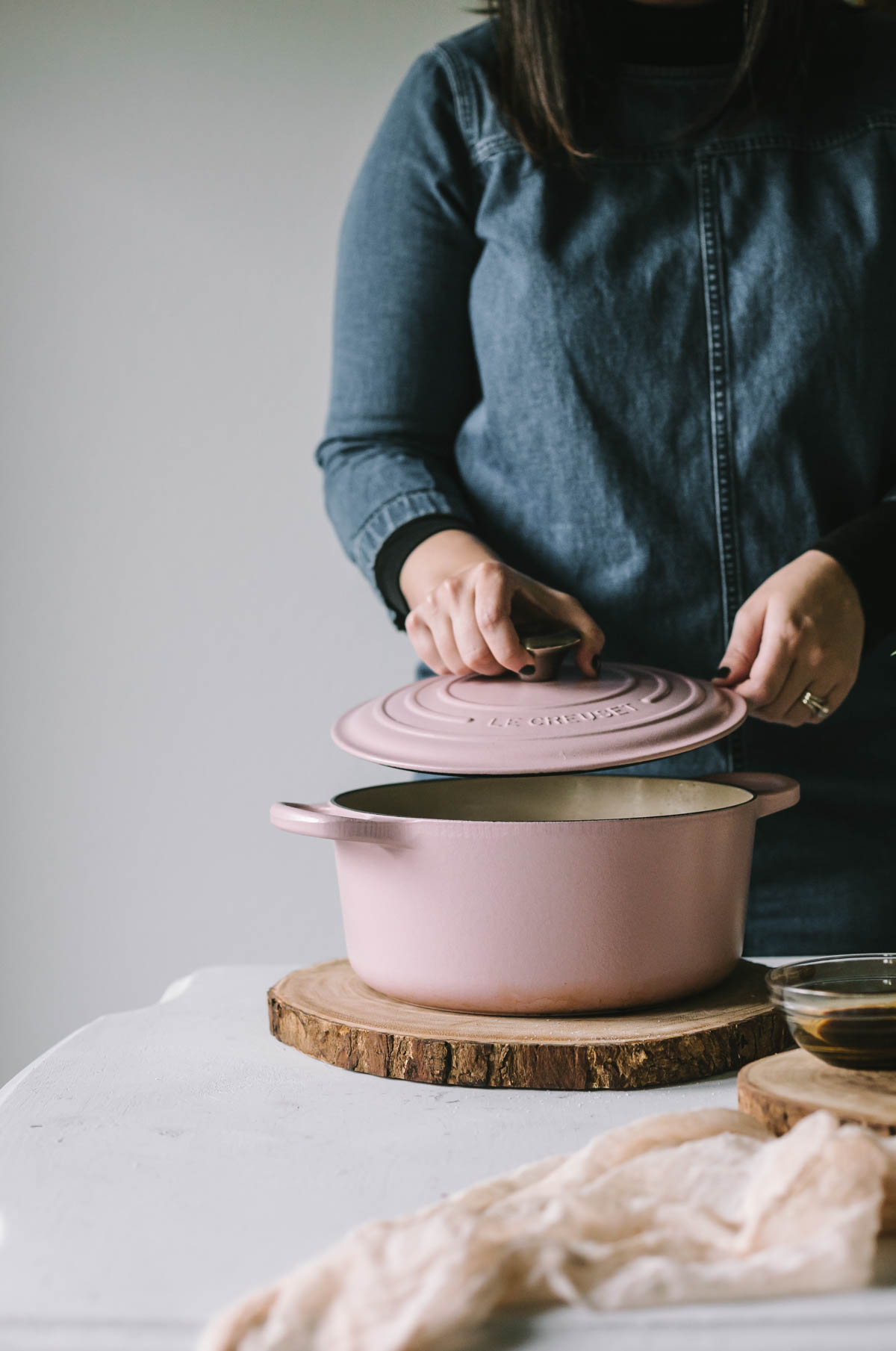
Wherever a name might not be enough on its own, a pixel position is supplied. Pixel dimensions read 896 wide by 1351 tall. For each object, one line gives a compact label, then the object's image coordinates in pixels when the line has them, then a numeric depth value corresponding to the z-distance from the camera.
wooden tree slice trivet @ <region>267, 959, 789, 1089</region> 0.65
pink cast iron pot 0.67
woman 1.05
